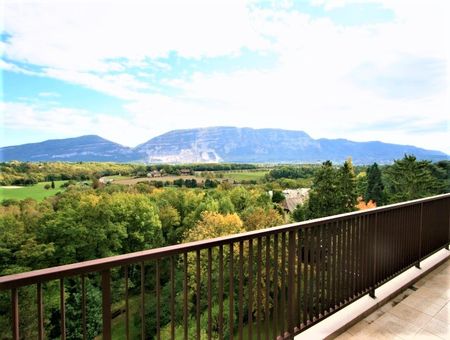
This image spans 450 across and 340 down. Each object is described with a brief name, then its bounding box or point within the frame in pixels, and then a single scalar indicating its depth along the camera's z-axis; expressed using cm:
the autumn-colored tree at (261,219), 2456
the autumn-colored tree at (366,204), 3074
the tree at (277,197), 3784
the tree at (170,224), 2959
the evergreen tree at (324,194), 2659
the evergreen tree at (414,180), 2703
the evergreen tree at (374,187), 3525
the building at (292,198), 3550
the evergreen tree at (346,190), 2678
